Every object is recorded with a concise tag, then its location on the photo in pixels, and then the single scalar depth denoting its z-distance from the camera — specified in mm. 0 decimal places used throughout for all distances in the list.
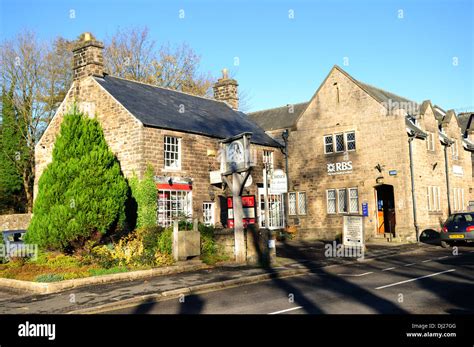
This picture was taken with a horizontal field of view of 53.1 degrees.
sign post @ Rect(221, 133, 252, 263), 17062
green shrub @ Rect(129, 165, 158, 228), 21156
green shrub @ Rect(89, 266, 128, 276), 14672
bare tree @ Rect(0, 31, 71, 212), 37406
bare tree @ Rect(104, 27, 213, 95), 42500
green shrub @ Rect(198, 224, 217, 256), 18047
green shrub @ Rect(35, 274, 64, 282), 13719
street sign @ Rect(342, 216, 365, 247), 19391
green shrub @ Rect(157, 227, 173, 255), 17222
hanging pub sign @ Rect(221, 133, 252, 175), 17000
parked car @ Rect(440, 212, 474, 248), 20562
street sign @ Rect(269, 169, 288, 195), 16672
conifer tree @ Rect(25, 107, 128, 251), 16511
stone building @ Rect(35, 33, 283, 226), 22344
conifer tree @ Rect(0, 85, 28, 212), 39188
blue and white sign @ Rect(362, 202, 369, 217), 25969
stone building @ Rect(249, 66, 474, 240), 25516
